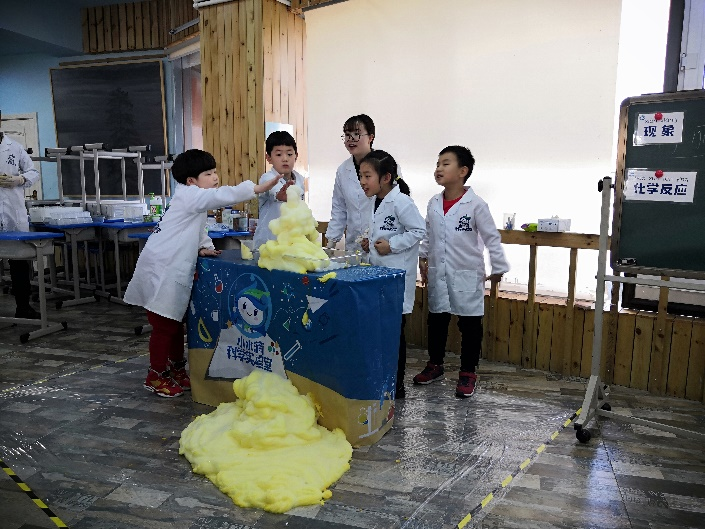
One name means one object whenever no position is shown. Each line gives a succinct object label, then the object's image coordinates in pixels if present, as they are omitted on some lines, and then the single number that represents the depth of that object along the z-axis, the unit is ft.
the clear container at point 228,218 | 15.76
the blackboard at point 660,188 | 7.41
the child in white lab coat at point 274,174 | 10.05
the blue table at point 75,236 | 16.72
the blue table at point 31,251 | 12.87
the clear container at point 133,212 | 17.47
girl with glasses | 9.58
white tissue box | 10.57
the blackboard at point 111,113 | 21.85
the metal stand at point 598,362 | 7.57
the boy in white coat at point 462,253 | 9.32
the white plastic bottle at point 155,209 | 16.96
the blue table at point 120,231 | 16.21
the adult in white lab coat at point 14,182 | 15.98
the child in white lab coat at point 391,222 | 8.52
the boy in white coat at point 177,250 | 8.67
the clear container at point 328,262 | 7.20
